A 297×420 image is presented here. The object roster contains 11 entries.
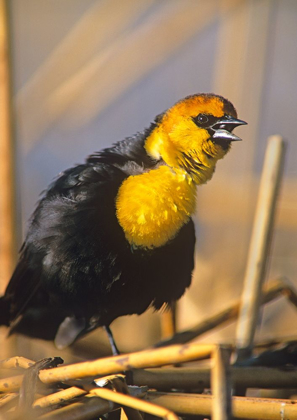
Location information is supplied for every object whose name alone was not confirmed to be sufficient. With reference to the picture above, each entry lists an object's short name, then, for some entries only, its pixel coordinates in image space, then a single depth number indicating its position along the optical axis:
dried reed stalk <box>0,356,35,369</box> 3.25
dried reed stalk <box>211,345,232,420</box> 3.19
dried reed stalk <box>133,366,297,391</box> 3.29
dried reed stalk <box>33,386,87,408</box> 3.24
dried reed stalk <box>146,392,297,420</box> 3.26
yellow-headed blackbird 3.32
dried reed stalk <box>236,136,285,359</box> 3.39
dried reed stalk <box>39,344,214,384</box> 3.19
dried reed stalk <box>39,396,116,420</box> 3.23
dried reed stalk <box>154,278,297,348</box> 3.38
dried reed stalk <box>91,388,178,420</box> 3.21
